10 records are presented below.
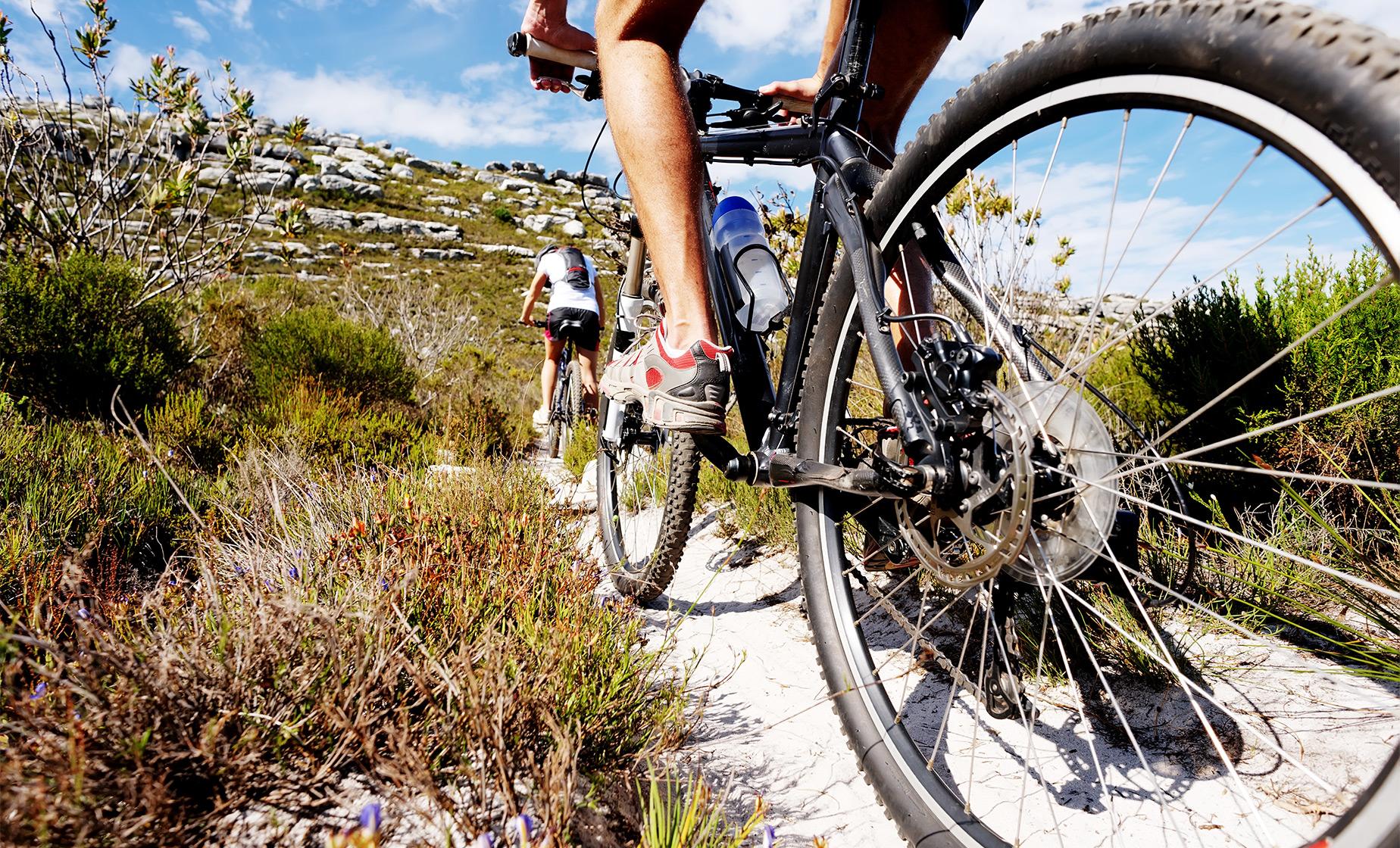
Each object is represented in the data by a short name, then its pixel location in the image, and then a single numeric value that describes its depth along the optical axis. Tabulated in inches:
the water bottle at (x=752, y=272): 66.7
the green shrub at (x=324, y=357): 186.7
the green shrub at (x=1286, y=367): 82.2
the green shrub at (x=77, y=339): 137.2
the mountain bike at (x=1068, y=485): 29.5
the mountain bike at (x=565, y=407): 248.7
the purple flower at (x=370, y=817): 27.8
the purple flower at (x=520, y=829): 32.9
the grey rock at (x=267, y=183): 1644.3
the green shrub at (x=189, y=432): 135.5
